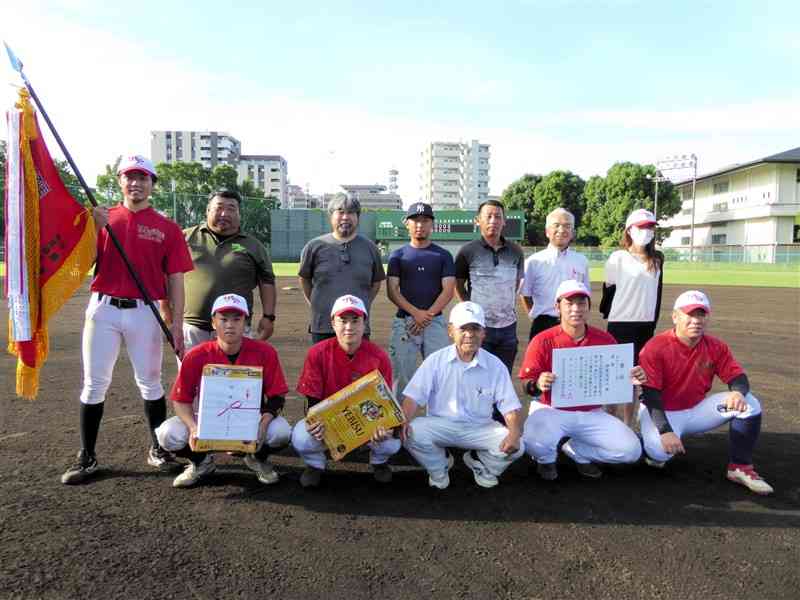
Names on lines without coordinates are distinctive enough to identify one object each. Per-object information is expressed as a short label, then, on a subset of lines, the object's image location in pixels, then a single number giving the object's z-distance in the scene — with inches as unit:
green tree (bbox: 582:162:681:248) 1929.1
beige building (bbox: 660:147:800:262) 1839.3
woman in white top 190.4
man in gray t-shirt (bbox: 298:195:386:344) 187.3
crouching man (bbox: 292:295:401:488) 158.9
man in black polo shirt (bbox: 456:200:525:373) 197.3
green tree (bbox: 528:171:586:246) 2192.4
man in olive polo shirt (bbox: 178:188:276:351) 178.2
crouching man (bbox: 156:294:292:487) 154.7
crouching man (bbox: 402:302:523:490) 158.6
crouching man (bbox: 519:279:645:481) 164.5
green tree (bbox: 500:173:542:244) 2289.6
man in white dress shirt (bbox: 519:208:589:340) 197.9
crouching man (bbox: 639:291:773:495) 161.8
